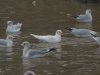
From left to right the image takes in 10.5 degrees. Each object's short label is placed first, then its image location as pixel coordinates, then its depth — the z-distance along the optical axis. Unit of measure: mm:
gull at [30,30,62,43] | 21203
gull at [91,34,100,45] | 20344
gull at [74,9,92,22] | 28708
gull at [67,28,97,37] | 22481
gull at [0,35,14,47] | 20153
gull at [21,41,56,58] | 17984
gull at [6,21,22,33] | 24594
